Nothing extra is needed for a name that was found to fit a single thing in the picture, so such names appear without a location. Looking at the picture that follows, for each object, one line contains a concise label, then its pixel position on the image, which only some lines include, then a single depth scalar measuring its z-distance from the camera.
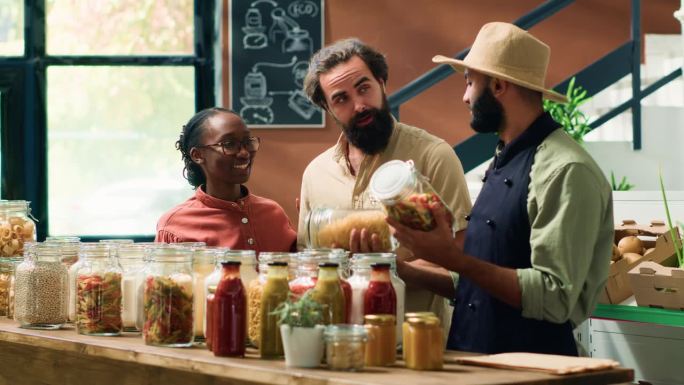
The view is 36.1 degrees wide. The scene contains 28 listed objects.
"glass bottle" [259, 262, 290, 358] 2.19
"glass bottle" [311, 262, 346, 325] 2.16
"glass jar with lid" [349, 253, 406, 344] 2.26
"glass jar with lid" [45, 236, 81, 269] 2.83
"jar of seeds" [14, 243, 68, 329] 2.74
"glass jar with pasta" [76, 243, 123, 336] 2.59
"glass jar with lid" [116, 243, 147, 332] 2.61
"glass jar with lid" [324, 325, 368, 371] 2.04
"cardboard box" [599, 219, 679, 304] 3.80
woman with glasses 3.12
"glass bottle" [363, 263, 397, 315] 2.24
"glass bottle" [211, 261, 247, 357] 2.22
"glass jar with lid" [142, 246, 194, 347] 2.38
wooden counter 2.00
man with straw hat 2.40
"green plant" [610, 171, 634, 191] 5.44
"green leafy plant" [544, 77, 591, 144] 5.61
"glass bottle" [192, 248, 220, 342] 2.45
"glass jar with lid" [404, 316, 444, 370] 2.10
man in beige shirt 3.00
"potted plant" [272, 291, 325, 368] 2.08
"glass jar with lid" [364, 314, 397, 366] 2.12
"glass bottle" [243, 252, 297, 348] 2.29
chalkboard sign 5.97
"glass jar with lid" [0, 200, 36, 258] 3.19
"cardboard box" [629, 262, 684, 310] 3.51
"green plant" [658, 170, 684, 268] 3.77
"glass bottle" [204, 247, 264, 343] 2.37
